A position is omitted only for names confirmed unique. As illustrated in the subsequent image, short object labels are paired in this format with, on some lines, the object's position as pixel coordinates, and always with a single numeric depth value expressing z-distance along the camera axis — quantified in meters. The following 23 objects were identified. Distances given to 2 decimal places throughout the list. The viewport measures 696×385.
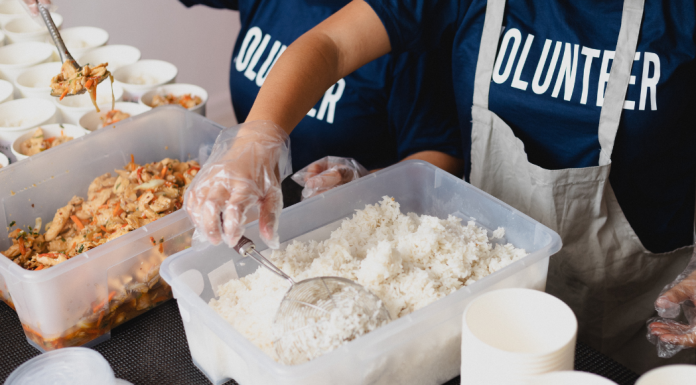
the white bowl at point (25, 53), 1.90
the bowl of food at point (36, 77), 1.74
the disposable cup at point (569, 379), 0.67
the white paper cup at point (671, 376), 0.66
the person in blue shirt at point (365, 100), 1.63
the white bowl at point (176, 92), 1.79
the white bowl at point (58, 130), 1.56
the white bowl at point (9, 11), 2.12
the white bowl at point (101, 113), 1.66
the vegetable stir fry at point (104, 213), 1.27
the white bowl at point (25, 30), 1.97
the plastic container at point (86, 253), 1.06
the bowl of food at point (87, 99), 1.70
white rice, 0.98
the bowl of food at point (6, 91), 1.69
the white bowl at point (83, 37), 2.09
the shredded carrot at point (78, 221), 1.36
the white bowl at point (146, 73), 1.93
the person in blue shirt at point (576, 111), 1.22
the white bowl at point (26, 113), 1.64
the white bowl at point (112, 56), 1.96
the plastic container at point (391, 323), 0.86
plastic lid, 0.90
